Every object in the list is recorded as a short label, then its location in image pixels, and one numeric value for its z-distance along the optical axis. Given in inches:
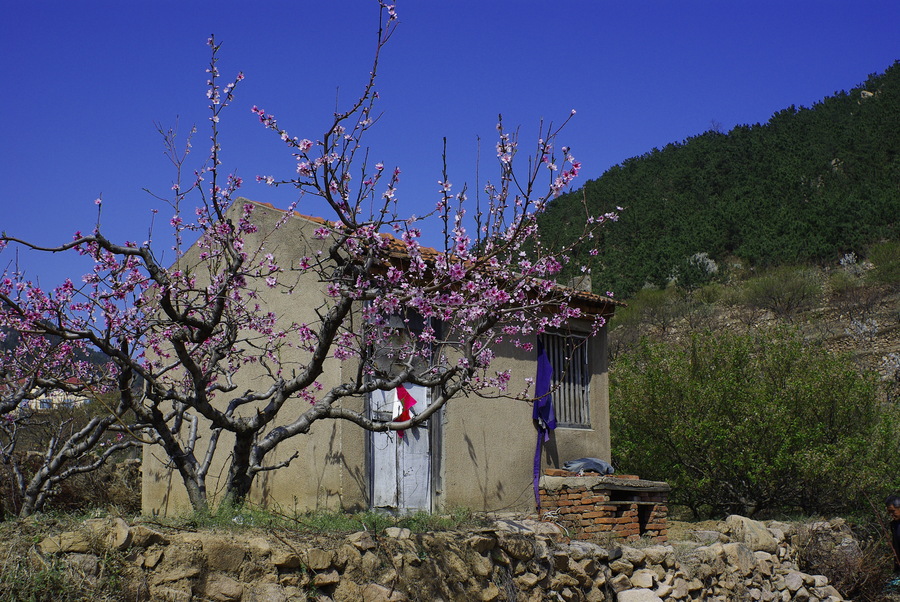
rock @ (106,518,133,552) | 222.7
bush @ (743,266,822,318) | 1284.4
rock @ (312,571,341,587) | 247.9
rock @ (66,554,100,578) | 216.5
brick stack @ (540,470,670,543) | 411.8
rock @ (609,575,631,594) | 353.1
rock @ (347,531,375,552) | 263.9
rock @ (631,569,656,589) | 358.9
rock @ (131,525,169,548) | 227.0
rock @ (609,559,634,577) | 358.3
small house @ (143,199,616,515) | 366.3
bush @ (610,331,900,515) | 523.2
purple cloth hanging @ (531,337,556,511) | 439.8
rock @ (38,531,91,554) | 219.1
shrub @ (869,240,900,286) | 1277.1
